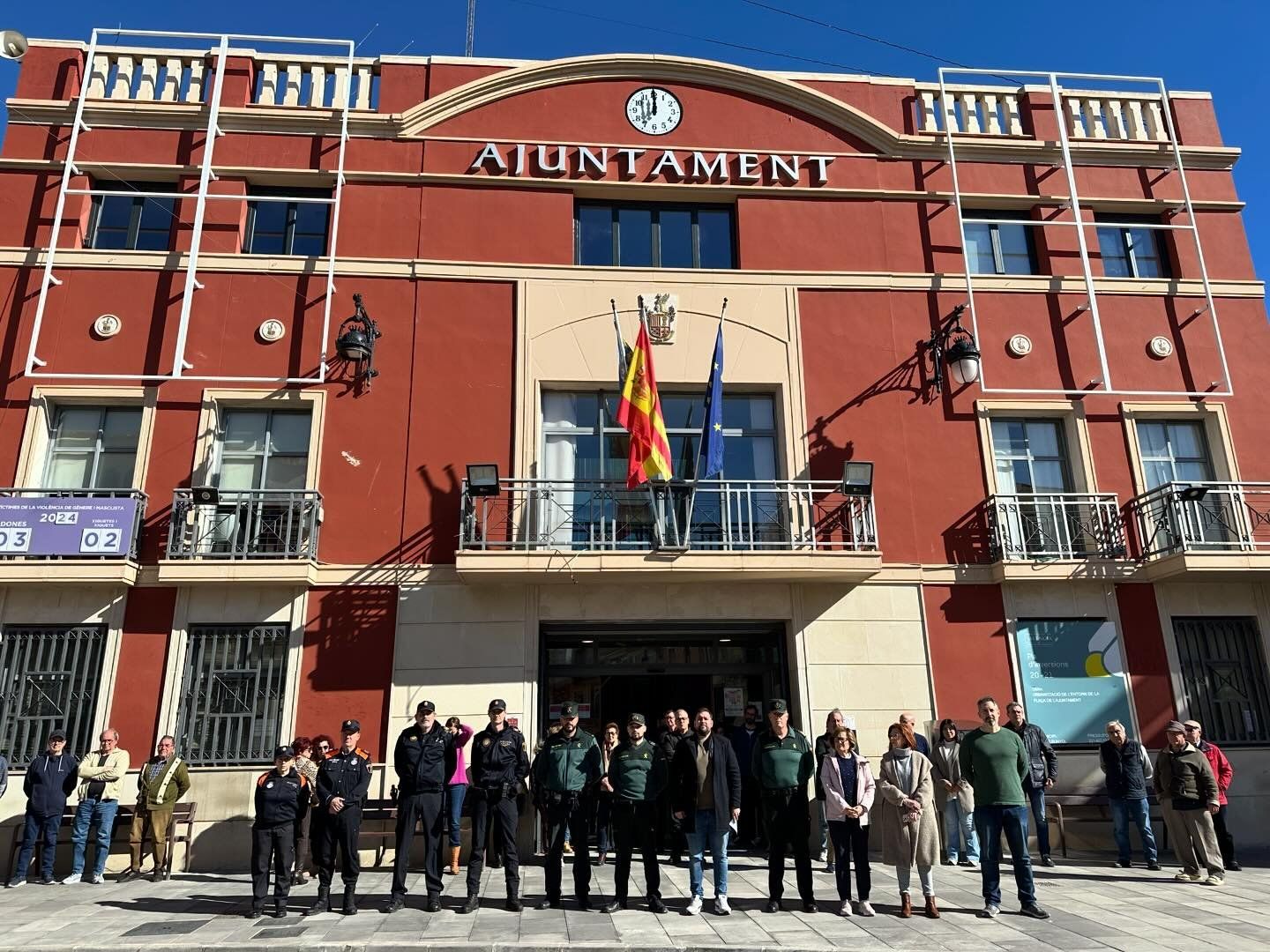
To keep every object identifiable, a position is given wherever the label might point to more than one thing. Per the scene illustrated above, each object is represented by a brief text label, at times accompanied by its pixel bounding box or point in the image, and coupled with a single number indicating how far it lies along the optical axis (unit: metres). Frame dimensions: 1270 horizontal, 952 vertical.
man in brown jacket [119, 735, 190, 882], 10.08
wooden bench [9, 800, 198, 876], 10.53
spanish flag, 11.58
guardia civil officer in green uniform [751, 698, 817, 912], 7.91
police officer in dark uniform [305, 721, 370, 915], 8.05
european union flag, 11.82
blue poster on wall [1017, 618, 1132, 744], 12.02
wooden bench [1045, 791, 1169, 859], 11.39
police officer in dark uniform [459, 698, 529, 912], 8.06
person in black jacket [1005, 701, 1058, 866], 10.17
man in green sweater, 7.70
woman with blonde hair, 7.79
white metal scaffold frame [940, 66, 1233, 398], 13.45
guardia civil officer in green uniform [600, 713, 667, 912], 8.05
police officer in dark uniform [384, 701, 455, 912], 8.06
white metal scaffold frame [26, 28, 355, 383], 12.38
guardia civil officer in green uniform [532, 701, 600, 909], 8.15
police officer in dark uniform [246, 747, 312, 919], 7.97
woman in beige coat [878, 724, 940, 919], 7.69
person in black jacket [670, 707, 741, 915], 7.98
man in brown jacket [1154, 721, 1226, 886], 9.36
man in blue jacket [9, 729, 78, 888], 9.93
